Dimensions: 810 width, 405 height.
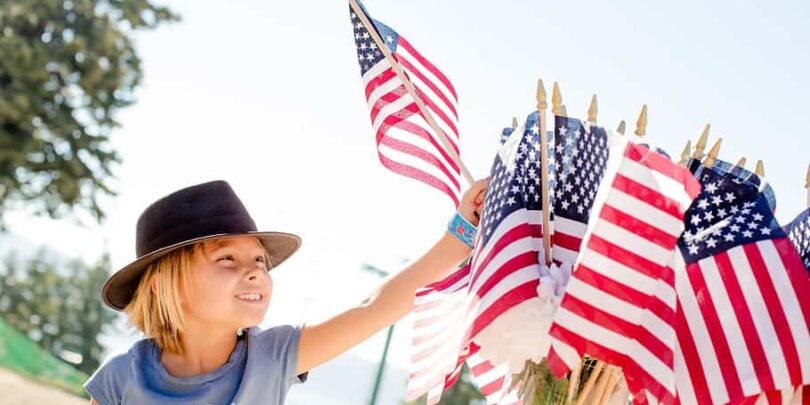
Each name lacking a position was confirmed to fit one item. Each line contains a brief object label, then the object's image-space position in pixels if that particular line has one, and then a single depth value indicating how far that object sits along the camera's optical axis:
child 2.98
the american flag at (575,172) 2.13
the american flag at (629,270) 1.88
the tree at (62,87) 19.25
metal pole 21.35
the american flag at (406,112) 3.02
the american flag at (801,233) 2.13
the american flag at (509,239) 2.03
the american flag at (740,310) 1.90
